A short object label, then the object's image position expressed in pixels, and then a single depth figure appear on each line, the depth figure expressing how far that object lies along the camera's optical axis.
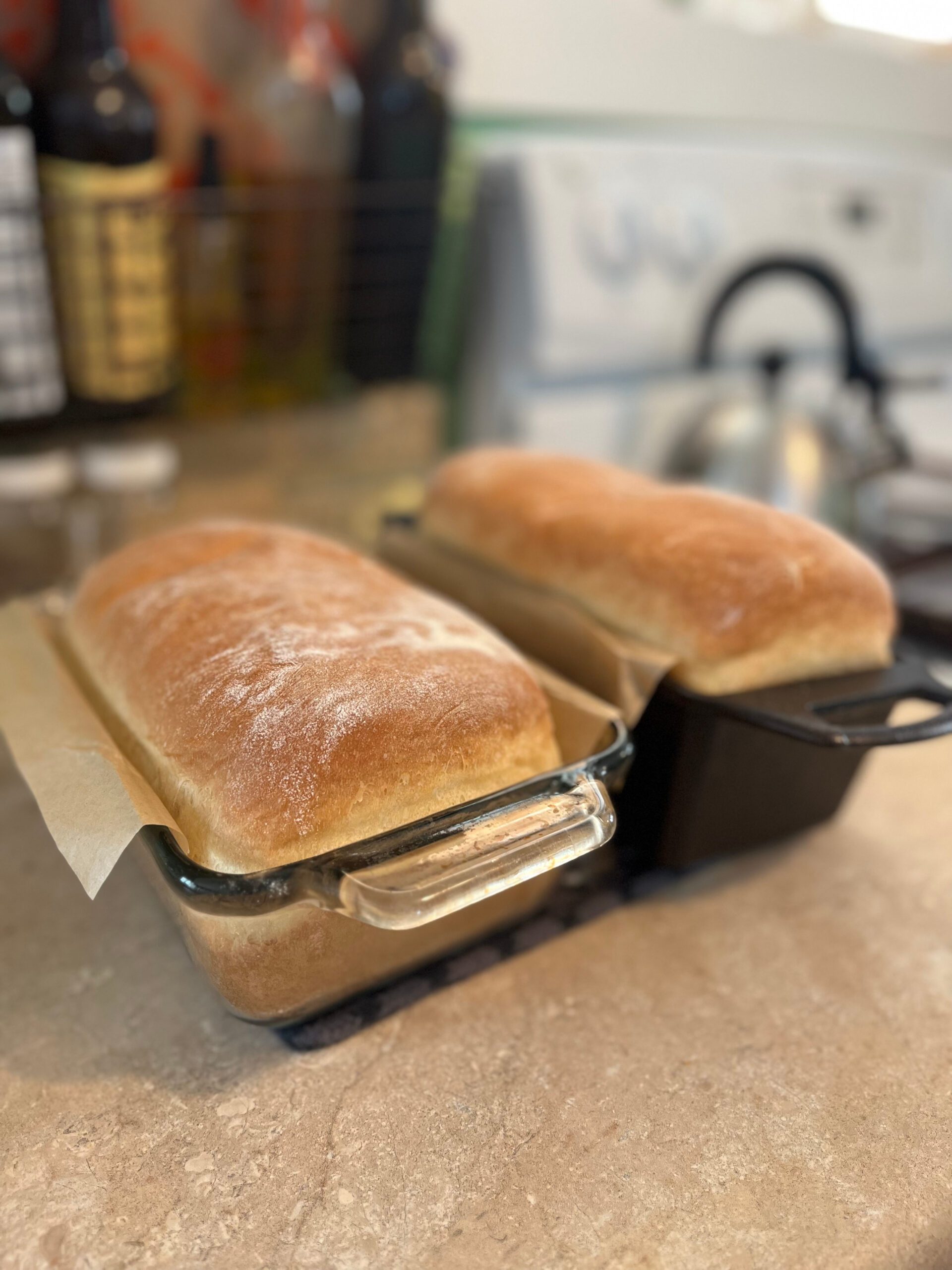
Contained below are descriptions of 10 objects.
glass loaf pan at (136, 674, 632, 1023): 0.37
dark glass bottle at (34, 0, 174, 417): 0.73
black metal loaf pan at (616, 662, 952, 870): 0.52
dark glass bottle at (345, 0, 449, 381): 0.90
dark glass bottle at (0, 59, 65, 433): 0.71
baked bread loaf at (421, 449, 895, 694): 0.55
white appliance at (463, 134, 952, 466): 1.02
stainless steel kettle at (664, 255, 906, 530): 1.04
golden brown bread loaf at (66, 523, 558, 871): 0.41
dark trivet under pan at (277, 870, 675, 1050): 0.46
